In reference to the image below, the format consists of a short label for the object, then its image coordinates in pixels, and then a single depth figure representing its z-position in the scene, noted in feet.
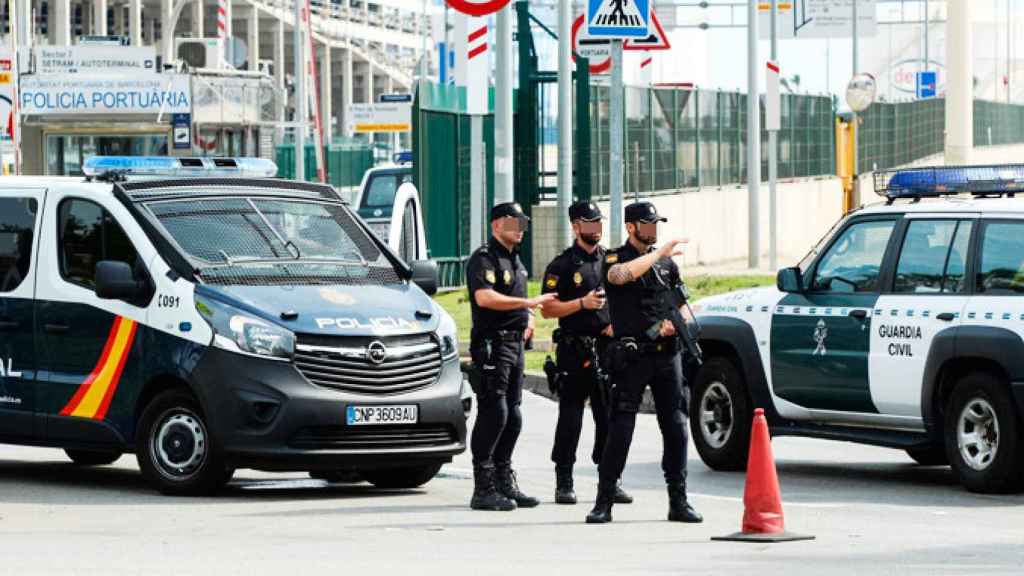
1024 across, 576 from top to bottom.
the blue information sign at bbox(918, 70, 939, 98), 302.04
